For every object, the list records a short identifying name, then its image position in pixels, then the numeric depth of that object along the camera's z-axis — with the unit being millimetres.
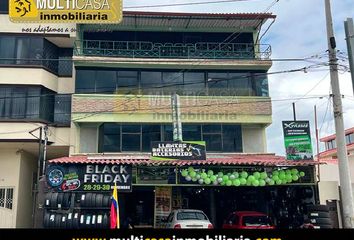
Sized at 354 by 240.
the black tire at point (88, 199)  19359
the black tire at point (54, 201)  19266
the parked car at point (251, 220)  16469
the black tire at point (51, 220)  19031
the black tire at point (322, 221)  17422
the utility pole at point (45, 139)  22684
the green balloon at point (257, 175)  20438
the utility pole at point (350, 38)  8445
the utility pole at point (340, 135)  13391
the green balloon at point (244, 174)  20391
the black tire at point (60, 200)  19281
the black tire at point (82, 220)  19000
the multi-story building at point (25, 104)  24219
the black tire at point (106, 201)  19344
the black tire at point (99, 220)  18986
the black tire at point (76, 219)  19122
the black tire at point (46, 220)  19078
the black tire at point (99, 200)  19344
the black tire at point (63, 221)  18962
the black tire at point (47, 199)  19219
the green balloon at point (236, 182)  20172
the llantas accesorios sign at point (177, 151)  19969
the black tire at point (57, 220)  19047
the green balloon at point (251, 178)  20344
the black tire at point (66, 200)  19344
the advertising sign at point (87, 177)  19609
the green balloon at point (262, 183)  20391
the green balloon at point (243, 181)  20344
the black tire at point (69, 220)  19094
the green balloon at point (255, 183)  20281
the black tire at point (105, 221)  19109
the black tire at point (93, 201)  19359
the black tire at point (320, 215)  17641
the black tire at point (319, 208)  17750
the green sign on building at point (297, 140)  19953
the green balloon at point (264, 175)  20438
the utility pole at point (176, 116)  23281
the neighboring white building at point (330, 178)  19953
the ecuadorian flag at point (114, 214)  12016
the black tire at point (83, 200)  19391
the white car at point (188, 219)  15438
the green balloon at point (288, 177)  20281
